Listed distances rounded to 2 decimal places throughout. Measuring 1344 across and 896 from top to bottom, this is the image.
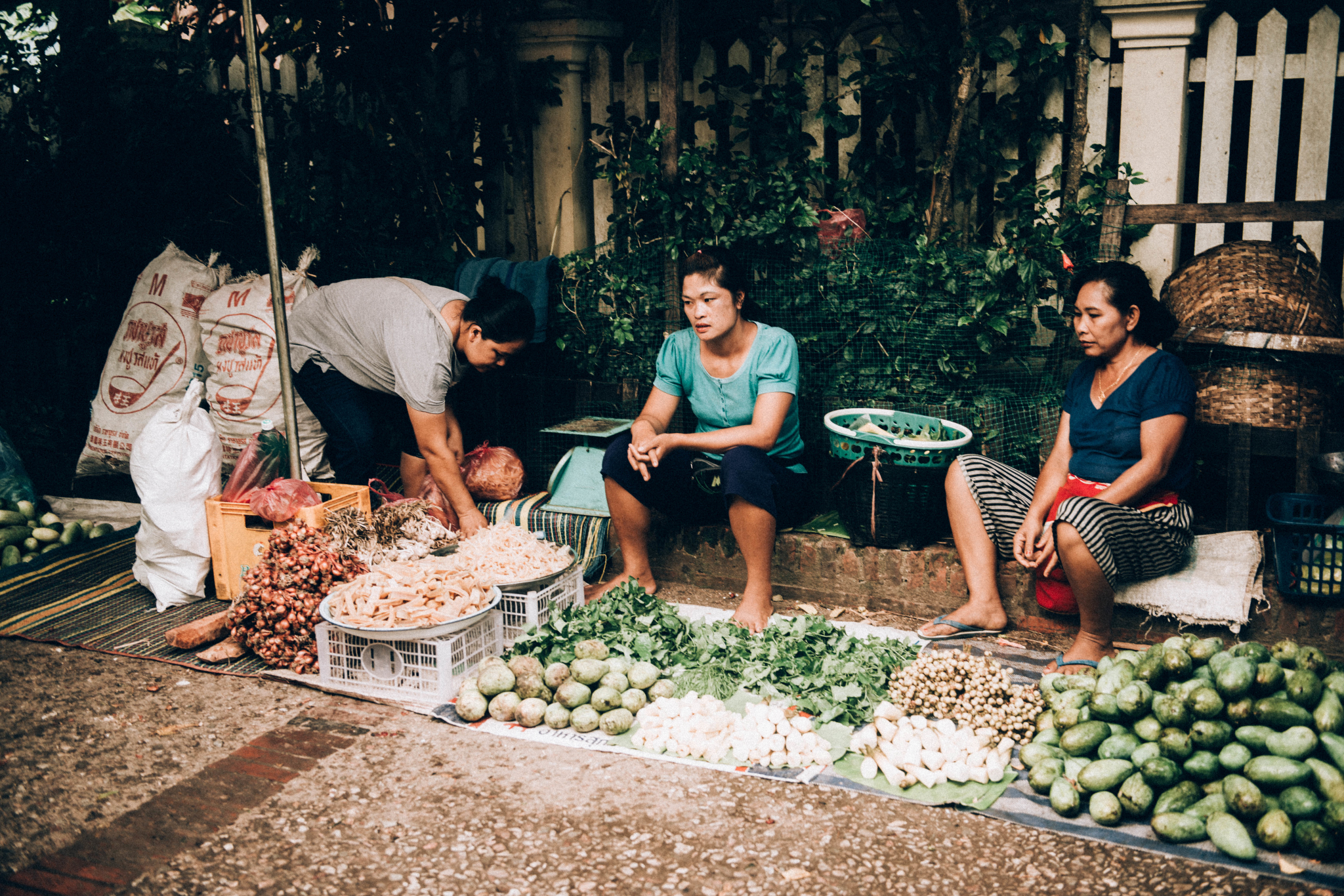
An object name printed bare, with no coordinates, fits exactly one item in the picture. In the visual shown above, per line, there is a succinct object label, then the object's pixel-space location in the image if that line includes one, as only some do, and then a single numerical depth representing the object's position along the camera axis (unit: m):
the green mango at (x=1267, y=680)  2.89
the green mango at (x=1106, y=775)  2.83
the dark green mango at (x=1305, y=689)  2.84
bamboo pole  4.34
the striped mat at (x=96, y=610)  4.16
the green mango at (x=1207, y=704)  2.86
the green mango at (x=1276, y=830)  2.59
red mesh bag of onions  4.90
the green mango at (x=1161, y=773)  2.77
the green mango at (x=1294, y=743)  2.72
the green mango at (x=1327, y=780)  2.60
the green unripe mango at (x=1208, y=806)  2.71
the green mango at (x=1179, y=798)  2.74
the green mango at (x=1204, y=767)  2.79
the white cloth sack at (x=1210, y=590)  3.79
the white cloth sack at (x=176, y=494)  4.50
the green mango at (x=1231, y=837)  2.58
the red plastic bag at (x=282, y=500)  4.36
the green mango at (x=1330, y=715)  2.75
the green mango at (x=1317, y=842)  2.55
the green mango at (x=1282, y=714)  2.78
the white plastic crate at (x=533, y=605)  4.03
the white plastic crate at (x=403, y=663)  3.65
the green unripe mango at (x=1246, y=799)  2.65
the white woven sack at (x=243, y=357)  5.40
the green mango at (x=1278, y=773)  2.65
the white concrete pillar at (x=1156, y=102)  4.65
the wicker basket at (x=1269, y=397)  4.18
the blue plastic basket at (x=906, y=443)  4.26
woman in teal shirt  4.21
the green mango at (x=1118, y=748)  2.91
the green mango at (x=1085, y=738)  2.98
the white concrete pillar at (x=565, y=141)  5.66
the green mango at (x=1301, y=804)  2.60
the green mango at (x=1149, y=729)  2.92
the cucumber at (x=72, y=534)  5.28
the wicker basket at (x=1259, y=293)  4.24
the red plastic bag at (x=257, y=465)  4.56
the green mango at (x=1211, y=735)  2.80
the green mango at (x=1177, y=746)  2.84
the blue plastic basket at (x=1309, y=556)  3.67
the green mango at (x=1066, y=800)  2.81
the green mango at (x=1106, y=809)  2.77
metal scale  4.78
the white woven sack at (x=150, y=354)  5.77
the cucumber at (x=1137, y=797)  2.77
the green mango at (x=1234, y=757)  2.76
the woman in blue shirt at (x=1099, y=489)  3.72
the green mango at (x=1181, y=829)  2.67
